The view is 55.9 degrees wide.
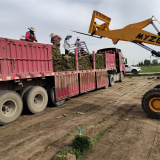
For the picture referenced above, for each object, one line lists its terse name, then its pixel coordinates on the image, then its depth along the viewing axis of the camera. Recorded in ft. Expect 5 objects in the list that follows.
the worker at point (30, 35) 22.22
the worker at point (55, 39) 25.35
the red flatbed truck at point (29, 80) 17.01
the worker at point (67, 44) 30.23
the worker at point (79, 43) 33.50
